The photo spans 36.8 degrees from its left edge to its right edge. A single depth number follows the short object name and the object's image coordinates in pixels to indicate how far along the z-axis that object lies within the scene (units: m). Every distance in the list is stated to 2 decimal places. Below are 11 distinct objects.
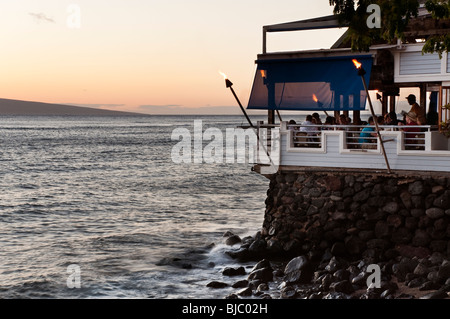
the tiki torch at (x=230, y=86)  17.81
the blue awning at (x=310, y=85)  19.91
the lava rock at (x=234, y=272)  19.42
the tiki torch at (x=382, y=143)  17.77
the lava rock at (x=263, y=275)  18.12
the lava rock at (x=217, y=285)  18.38
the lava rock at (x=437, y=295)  14.59
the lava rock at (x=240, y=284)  17.95
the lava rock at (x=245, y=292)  17.08
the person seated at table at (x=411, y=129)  18.73
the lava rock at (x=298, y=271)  17.80
